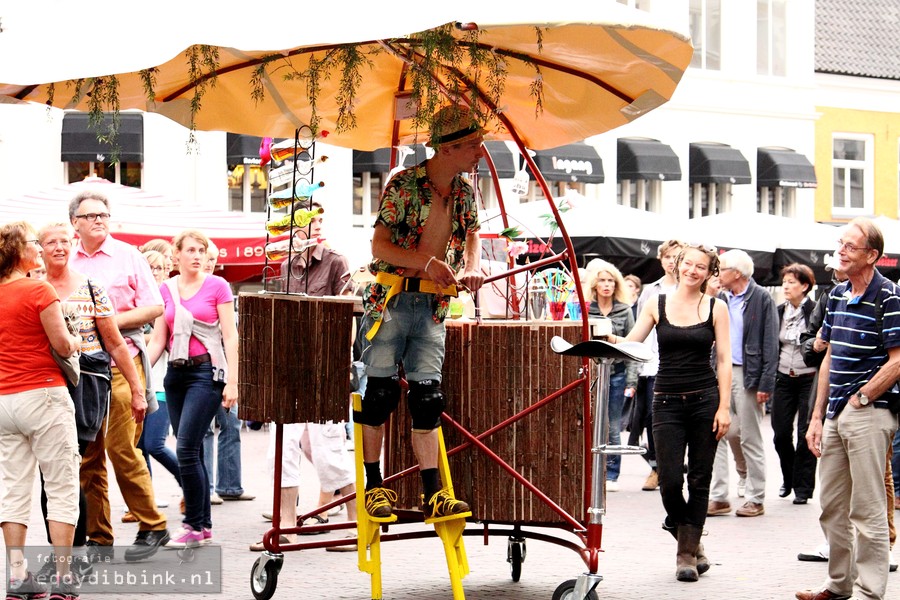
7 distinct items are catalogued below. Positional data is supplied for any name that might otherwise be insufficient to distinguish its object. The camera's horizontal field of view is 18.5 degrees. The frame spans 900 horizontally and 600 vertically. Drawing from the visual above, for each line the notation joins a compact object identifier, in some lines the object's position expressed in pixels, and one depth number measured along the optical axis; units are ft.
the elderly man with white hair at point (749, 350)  76.24
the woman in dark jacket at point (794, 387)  78.16
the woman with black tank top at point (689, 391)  54.56
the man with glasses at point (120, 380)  52.64
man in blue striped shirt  47.13
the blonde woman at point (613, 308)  84.08
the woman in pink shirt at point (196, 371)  57.83
